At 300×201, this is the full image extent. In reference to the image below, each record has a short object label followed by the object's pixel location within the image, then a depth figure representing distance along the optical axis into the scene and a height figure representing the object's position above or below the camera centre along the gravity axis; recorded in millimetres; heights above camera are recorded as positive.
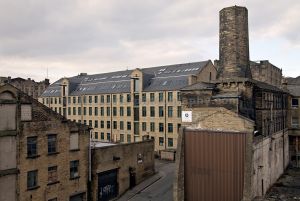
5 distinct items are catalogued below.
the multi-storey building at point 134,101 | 49250 +153
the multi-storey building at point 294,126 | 43938 -3684
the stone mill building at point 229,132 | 25469 -2755
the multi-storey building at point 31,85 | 90625 +5187
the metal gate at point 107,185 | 30219 -8600
